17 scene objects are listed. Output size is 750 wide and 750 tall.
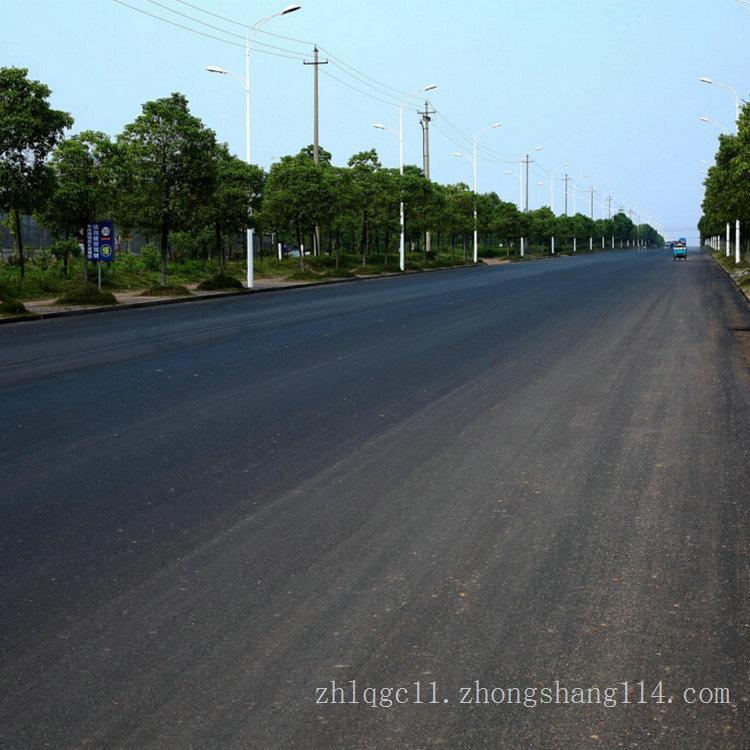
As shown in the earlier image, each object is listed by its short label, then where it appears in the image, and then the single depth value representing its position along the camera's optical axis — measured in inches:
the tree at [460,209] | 2893.7
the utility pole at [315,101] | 2242.4
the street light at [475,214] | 3022.6
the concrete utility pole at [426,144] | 2984.3
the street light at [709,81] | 1865.7
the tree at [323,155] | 3057.6
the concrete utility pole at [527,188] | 4762.8
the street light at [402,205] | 2249.0
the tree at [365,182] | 2159.3
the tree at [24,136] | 1010.7
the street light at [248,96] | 1478.8
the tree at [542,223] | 4669.0
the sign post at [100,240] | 1100.5
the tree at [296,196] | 1824.6
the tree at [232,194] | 1417.3
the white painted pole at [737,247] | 2079.0
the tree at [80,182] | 1154.0
